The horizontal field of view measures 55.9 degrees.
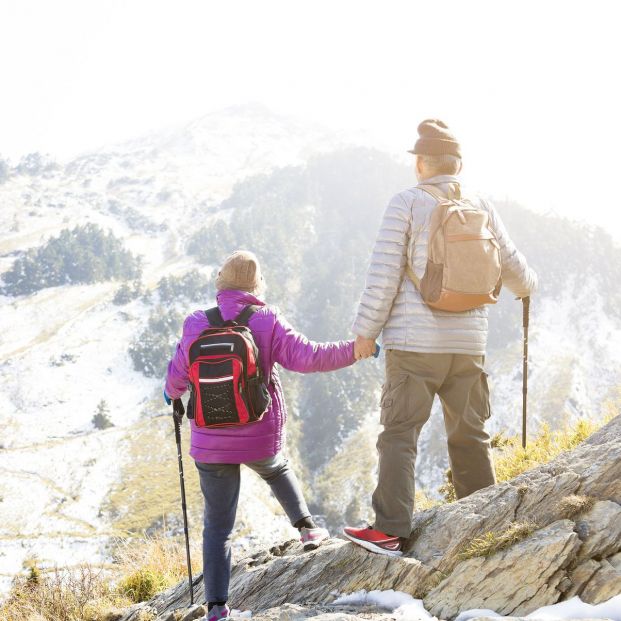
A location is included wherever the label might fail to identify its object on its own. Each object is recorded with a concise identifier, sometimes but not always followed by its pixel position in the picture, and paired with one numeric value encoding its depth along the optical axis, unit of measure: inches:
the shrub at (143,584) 304.8
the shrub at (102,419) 4993.6
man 183.2
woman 181.2
